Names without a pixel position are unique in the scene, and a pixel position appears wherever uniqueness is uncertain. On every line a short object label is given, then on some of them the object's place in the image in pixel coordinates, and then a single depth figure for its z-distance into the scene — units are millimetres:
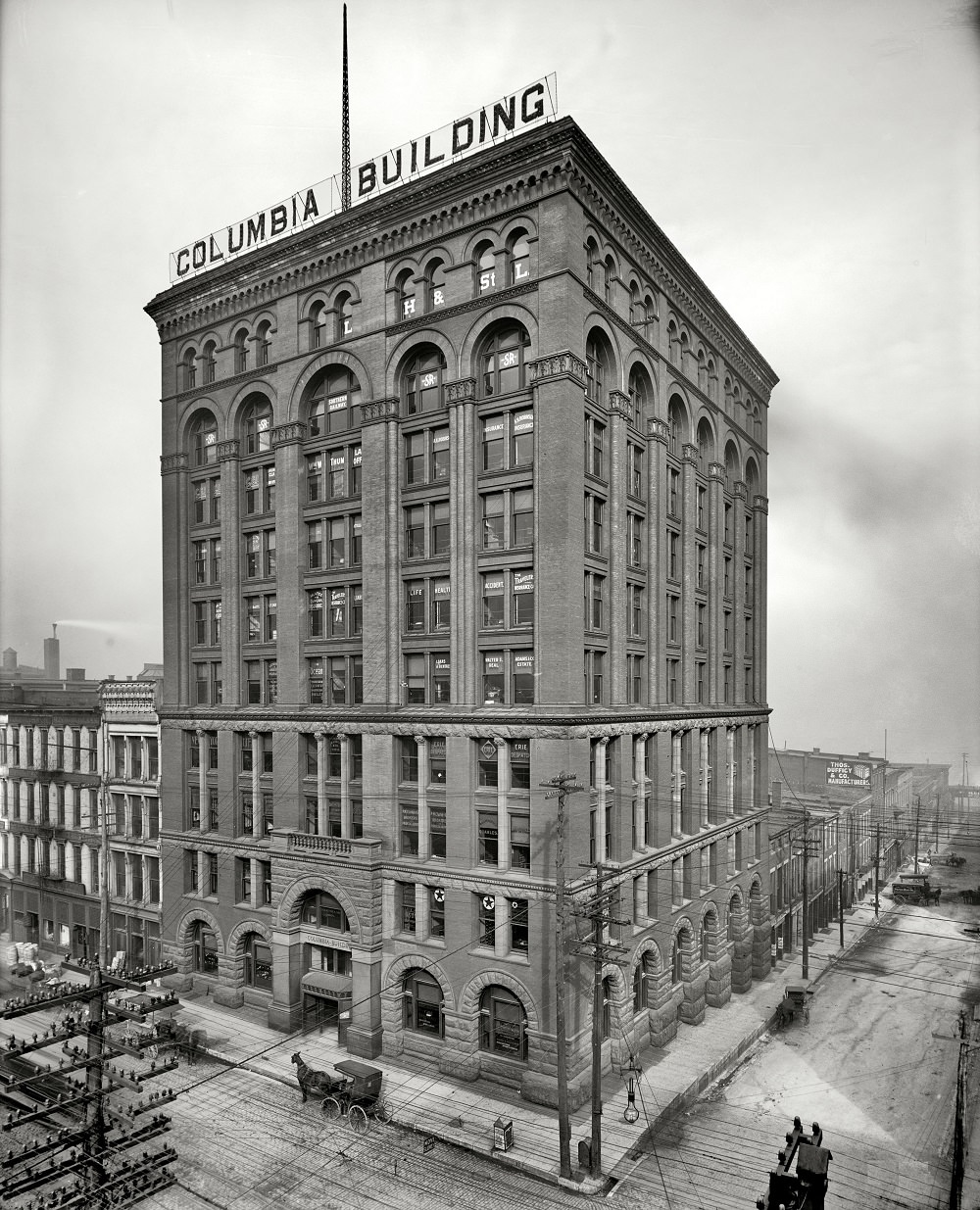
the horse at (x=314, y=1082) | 29281
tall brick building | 31422
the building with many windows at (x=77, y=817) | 44938
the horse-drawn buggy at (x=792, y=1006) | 39938
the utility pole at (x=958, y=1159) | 22797
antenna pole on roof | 38688
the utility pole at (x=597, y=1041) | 24781
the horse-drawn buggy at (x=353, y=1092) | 28422
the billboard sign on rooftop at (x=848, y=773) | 86438
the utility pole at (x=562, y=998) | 24969
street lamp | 28734
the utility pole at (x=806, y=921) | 47469
